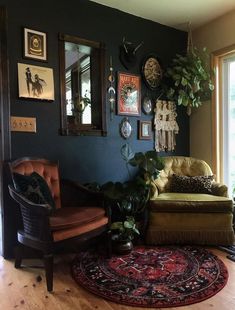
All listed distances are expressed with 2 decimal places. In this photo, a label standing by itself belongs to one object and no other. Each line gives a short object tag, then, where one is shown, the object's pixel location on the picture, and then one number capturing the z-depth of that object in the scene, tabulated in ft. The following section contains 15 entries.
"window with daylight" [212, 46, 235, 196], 11.06
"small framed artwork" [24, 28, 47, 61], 8.38
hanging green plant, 10.71
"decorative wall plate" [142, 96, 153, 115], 11.02
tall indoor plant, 8.23
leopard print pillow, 9.96
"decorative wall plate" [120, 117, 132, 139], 10.43
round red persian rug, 5.98
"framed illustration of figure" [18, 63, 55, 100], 8.30
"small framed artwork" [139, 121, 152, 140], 10.91
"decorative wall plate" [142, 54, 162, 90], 11.03
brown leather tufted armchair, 6.48
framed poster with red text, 10.38
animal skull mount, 10.38
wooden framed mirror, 9.14
